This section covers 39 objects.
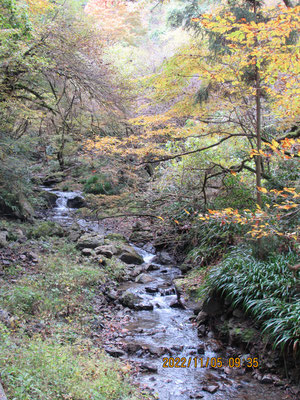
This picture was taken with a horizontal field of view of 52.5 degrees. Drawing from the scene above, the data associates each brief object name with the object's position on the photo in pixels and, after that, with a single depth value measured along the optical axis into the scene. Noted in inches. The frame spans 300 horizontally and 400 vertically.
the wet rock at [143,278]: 310.6
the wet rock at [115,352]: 180.4
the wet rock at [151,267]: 347.6
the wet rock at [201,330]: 206.2
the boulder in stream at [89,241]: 367.2
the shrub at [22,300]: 193.1
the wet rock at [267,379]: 151.3
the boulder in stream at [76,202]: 587.5
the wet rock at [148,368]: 167.8
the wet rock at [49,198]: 550.8
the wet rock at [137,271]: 331.3
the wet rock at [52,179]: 688.8
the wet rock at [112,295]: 266.2
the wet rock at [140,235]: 410.6
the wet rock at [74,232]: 394.4
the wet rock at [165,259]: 363.8
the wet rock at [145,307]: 252.2
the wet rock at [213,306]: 209.5
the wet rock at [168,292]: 278.7
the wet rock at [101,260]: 325.4
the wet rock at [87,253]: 342.1
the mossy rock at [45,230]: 372.6
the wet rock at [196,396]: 145.4
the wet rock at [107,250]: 349.7
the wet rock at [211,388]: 148.5
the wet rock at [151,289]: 285.6
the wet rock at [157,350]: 185.3
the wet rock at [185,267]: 317.4
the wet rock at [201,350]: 184.6
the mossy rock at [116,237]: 420.9
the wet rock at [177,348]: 188.9
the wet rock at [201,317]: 215.3
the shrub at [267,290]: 154.3
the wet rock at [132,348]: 187.8
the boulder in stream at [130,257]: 363.9
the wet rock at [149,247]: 412.7
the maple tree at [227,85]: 162.4
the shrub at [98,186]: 575.8
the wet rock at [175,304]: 251.4
